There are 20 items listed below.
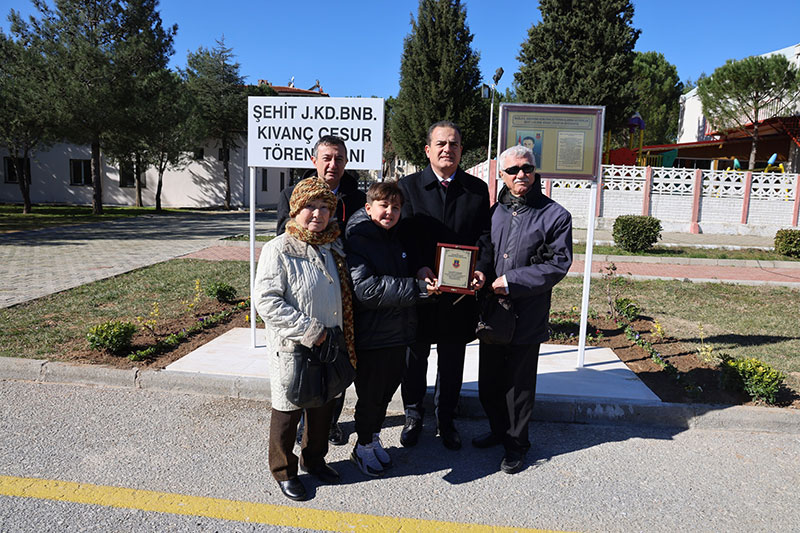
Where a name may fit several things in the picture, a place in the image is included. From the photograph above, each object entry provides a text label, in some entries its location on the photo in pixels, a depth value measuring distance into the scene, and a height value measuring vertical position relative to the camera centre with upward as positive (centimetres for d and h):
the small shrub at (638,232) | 1386 -47
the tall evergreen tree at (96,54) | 2075 +526
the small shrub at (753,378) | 429 -123
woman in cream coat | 288 -50
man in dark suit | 361 -11
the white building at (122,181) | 3189 +80
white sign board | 504 +66
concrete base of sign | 458 -143
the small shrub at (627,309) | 711 -120
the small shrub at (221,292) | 753 -123
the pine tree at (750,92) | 2503 +569
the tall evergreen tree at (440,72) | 3391 +796
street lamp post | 2731 +634
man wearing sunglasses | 338 -34
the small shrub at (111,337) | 512 -127
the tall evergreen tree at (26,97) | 2008 +328
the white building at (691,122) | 3697 +621
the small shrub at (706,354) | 516 -130
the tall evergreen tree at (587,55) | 2466 +682
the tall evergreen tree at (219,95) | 3011 +543
